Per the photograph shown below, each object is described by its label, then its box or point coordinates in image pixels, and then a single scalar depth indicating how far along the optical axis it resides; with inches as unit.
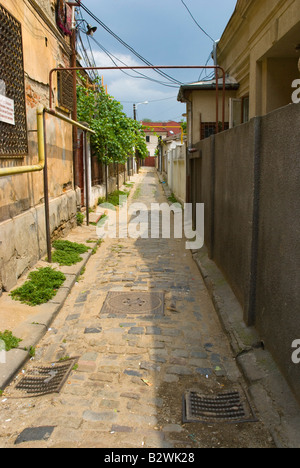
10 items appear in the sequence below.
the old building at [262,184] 116.3
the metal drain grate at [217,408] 116.8
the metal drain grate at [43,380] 135.4
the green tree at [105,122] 509.0
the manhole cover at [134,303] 205.6
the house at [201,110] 454.0
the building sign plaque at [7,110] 198.7
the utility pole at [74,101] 397.1
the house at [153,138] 2603.3
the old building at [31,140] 206.7
